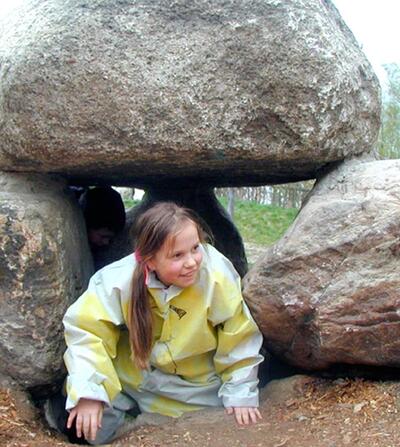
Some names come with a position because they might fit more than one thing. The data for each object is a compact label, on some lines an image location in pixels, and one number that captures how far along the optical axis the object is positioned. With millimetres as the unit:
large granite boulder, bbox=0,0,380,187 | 2648
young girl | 2570
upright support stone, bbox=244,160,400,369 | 2414
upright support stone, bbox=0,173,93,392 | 2740
